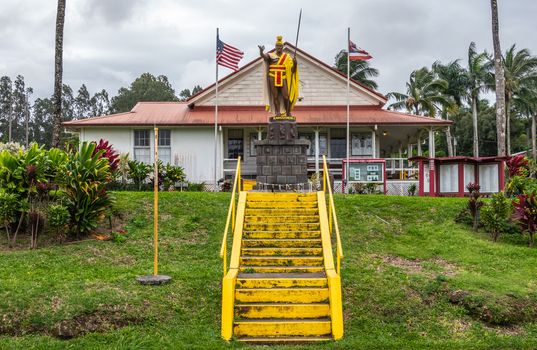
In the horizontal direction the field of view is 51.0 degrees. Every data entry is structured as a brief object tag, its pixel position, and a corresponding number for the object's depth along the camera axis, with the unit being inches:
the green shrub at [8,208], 499.8
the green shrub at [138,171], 849.5
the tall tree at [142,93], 2608.3
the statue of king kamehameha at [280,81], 614.2
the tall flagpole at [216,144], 901.7
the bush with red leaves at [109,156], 596.7
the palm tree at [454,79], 1817.2
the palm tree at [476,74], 1779.0
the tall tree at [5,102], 3024.1
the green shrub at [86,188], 519.5
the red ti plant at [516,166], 729.6
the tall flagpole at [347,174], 785.4
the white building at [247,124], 965.2
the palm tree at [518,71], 1695.4
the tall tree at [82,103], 3362.5
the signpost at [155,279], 401.1
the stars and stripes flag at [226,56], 859.4
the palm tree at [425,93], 1736.0
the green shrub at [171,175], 854.5
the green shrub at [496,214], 558.3
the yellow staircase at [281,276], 338.6
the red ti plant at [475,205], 587.5
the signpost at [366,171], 786.2
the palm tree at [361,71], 1845.2
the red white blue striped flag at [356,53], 853.2
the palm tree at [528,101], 1774.1
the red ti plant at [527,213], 534.3
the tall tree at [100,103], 3370.8
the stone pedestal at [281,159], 600.1
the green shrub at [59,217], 501.7
